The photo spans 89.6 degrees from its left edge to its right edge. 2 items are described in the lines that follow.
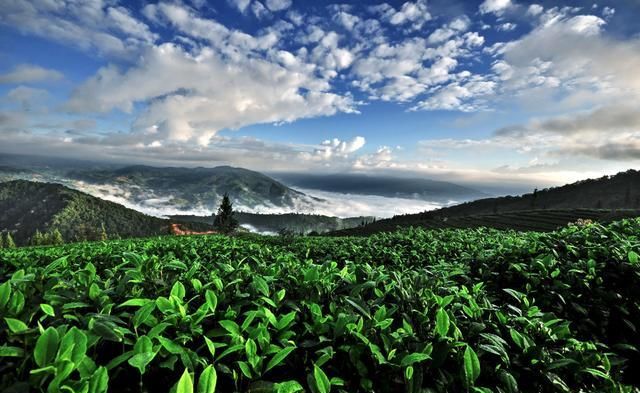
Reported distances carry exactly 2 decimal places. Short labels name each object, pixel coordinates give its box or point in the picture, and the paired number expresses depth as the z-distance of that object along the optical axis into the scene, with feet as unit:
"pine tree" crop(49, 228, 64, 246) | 267.94
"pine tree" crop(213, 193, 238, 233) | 228.63
